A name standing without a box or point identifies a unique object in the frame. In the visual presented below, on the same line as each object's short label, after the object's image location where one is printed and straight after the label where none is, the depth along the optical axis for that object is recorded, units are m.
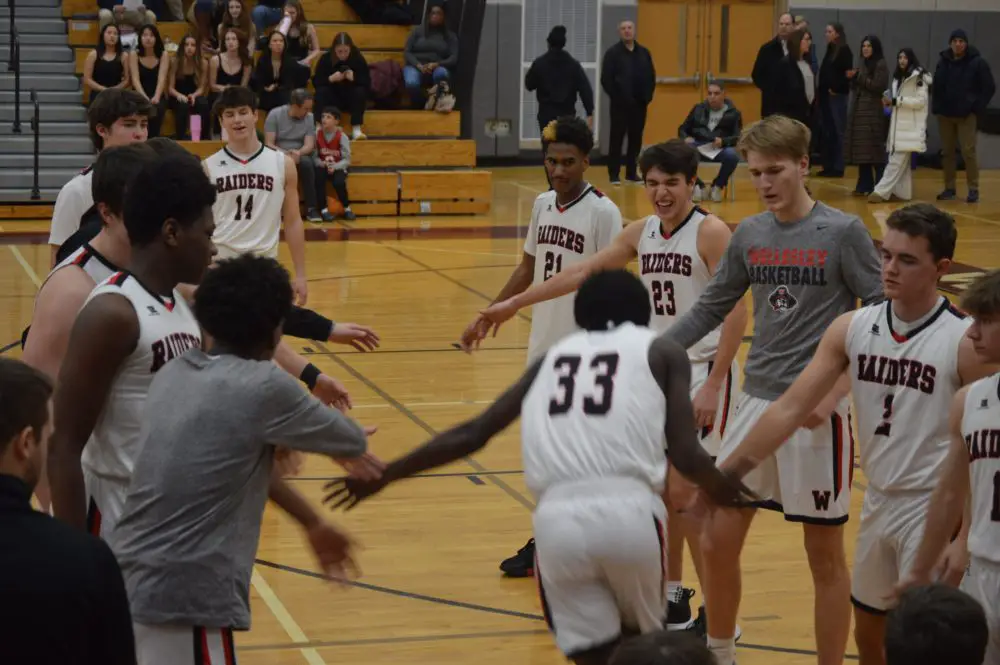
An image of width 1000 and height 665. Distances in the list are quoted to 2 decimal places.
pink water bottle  19.41
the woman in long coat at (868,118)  22.36
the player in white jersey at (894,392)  4.79
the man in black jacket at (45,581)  2.75
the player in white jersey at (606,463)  4.07
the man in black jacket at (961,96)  21.92
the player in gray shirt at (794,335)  5.46
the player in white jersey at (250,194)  9.88
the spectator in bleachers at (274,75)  19.66
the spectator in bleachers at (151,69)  19.17
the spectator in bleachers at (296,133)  18.75
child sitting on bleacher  18.88
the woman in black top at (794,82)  22.73
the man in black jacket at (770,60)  23.03
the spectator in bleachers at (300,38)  20.16
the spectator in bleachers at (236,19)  19.73
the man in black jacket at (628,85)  22.75
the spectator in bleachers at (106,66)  19.33
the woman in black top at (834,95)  23.64
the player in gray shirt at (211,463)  3.70
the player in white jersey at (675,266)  6.41
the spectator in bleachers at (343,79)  19.98
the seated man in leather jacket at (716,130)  21.23
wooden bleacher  20.02
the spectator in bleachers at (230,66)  19.50
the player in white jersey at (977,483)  4.15
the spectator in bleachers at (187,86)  19.36
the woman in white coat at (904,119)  21.78
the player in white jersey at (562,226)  7.09
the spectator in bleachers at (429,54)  21.06
